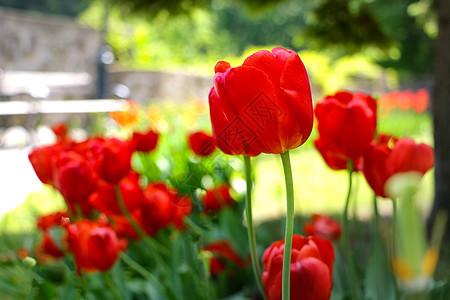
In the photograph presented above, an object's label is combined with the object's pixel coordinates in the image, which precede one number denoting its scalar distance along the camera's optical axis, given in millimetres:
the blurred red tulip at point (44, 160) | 863
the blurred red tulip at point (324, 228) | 1031
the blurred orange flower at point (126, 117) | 2996
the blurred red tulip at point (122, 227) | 1077
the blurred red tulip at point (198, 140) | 1146
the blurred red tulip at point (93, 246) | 752
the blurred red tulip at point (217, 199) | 1074
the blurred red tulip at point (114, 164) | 891
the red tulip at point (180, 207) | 834
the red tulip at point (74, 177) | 799
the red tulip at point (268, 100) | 523
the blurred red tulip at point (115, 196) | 974
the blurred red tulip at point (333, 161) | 752
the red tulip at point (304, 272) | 571
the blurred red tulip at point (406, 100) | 5844
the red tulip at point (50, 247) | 1009
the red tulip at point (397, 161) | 648
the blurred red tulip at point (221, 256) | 1038
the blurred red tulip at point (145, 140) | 1209
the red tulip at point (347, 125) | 701
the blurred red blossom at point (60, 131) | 1397
